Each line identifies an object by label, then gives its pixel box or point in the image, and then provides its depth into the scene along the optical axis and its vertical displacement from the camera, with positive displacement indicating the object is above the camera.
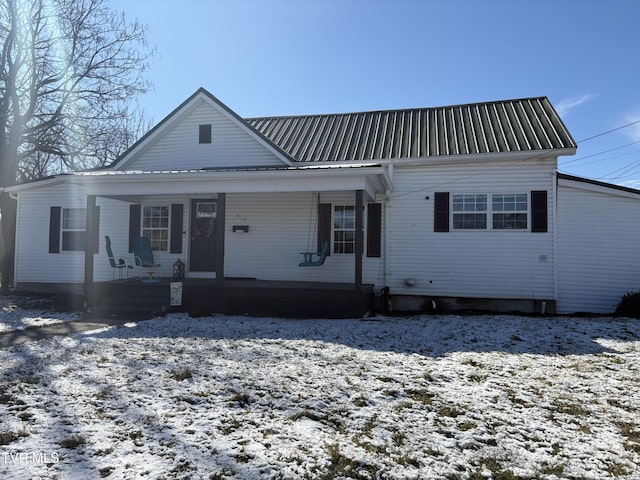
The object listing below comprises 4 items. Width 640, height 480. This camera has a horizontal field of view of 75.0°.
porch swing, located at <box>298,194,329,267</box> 10.27 +0.33
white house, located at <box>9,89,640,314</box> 9.46 +1.02
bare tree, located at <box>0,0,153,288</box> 15.65 +6.15
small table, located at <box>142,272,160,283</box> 9.92 -0.74
